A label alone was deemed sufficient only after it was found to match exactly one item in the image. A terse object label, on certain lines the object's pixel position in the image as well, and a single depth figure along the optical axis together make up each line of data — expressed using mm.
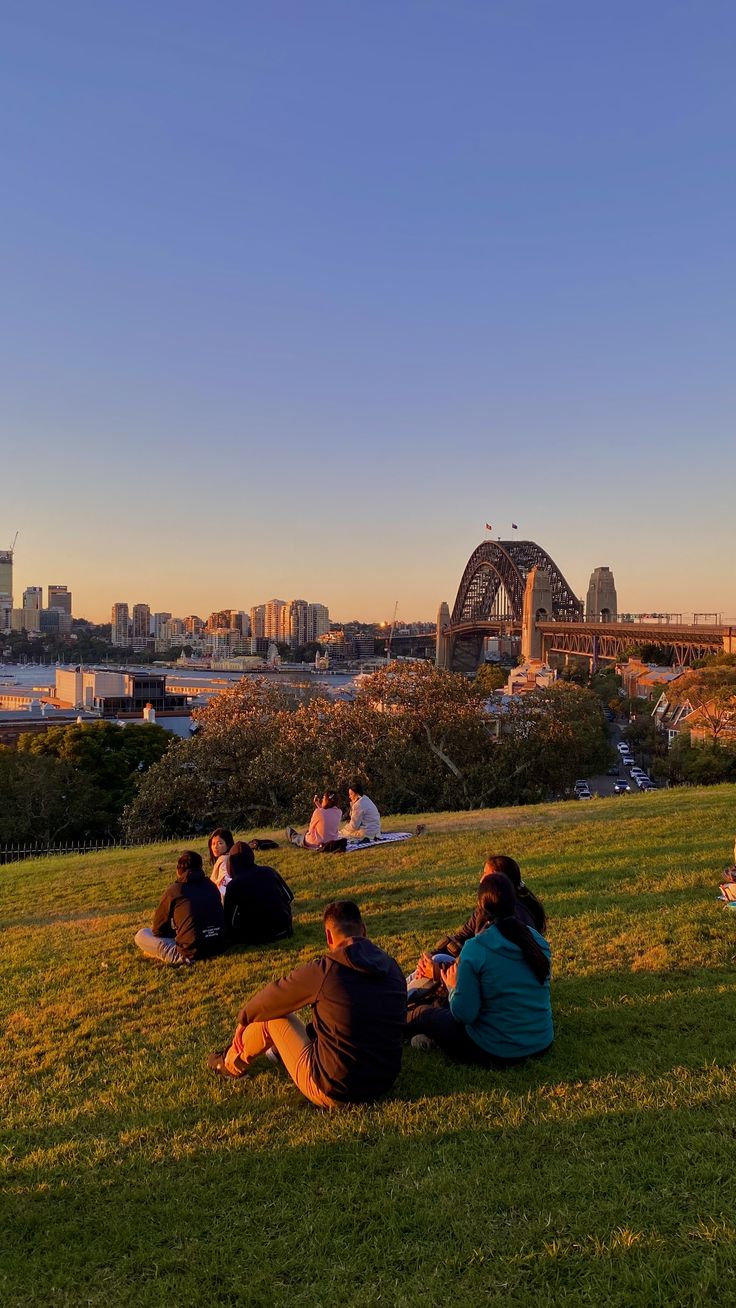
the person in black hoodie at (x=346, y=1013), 4289
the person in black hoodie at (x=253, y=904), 7418
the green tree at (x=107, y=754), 31938
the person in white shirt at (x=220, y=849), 8586
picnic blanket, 11680
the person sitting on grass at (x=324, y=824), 11695
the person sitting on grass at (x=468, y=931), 5445
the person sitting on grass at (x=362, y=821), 12016
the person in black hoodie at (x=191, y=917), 7109
